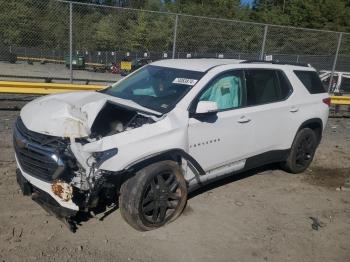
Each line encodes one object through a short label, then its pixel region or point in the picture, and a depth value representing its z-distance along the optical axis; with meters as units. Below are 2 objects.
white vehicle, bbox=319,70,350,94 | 15.00
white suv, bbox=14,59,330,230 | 3.69
